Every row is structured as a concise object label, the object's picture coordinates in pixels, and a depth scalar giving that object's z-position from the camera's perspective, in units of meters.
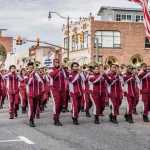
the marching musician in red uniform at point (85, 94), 21.06
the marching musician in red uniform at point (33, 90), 18.77
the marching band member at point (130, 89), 19.49
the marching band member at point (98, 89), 19.55
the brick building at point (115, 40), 78.25
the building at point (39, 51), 98.78
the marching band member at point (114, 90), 19.39
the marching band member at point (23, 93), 24.41
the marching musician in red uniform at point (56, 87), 18.77
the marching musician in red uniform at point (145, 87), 19.39
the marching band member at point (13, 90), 21.77
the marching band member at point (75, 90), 19.02
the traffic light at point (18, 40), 59.00
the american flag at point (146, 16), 16.47
